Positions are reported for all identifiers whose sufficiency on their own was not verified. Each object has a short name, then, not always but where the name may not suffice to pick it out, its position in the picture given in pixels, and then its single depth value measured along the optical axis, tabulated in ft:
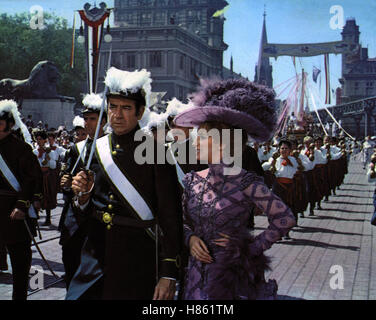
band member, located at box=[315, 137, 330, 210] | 54.65
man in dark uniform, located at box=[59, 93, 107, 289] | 15.49
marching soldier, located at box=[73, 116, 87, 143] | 24.06
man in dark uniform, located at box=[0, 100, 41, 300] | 18.03
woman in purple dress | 11.61
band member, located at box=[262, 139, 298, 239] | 39.29
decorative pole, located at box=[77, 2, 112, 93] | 13.65
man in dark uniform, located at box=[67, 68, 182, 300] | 11.84
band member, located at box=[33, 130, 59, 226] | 40.41
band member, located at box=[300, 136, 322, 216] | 47.98
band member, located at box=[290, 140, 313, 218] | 40.63
